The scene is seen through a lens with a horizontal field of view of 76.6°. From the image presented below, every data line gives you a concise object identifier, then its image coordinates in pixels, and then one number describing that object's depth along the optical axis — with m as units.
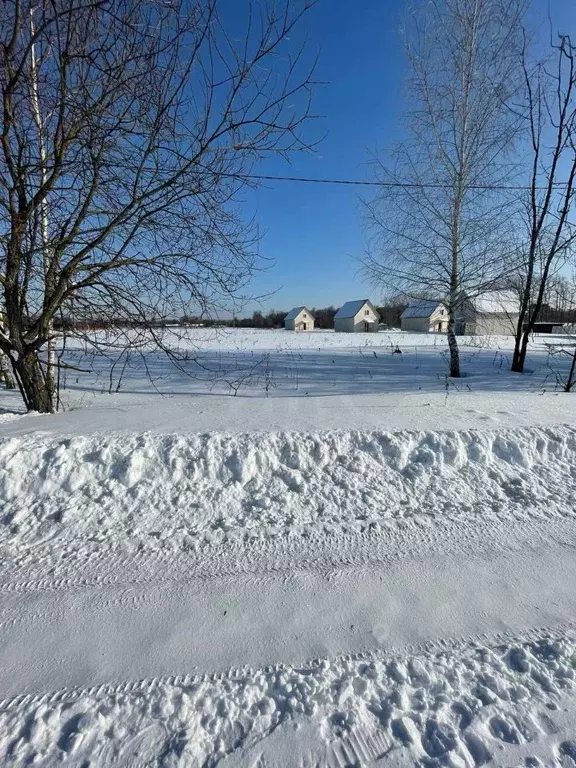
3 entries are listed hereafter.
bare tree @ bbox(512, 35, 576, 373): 9.81
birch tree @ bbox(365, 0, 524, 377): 10.25
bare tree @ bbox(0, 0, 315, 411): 4.17
